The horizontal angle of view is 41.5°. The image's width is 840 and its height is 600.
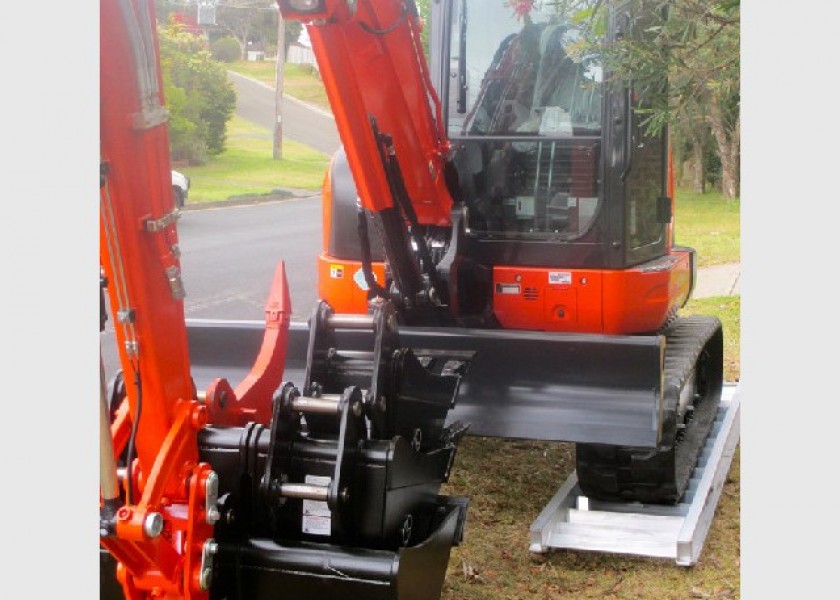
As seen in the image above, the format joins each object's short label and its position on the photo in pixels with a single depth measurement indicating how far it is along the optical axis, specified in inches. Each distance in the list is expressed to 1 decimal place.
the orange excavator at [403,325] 132.5
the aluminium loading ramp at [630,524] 185.2
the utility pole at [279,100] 914.1
